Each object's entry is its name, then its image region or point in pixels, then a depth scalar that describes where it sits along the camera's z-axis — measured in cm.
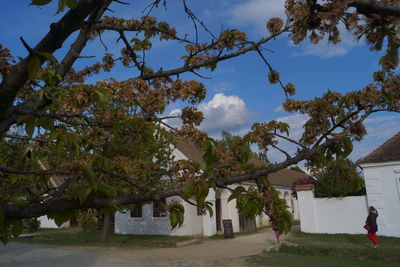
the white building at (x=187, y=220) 2036
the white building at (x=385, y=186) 1447
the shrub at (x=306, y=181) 1805
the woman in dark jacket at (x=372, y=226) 1211
